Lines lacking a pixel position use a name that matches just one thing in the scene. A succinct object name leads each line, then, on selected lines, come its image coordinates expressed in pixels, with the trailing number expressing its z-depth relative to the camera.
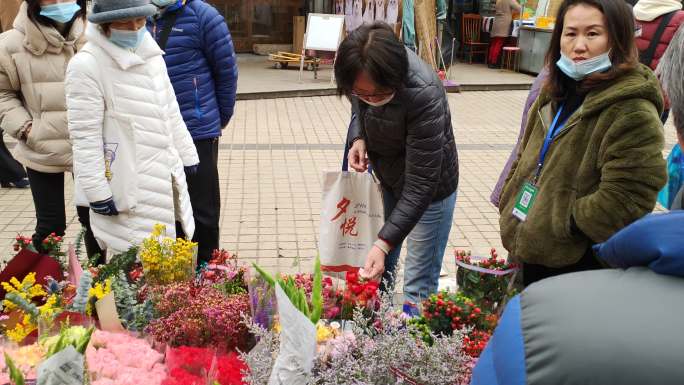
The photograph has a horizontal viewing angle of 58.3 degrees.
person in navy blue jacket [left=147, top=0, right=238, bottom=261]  3.27
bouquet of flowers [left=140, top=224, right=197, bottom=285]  2.27
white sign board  11.32
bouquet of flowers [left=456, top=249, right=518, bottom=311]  2.26
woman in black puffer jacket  2.15
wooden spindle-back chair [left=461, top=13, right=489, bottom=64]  14.74
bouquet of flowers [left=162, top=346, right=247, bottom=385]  1.75
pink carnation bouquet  1.75
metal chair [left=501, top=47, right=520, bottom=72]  14.04
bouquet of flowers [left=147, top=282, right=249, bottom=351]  1.99
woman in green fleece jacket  2.06
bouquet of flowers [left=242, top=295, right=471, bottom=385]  1.63
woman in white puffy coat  2.59
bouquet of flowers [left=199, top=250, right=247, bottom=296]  2.29
